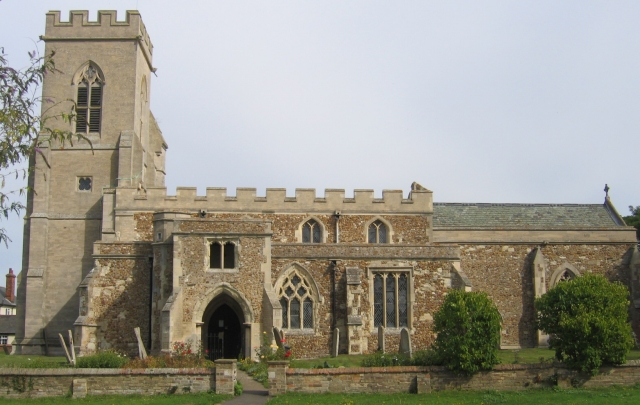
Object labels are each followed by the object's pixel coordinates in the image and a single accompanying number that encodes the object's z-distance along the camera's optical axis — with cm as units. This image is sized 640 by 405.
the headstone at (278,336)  2577
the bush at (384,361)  2280
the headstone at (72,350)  2502
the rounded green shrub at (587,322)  2242
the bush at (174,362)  2195
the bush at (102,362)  2198
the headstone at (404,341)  2947
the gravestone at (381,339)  2999
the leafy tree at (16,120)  1703
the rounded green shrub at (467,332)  2178
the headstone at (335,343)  2974
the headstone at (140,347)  2600
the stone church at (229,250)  2881
